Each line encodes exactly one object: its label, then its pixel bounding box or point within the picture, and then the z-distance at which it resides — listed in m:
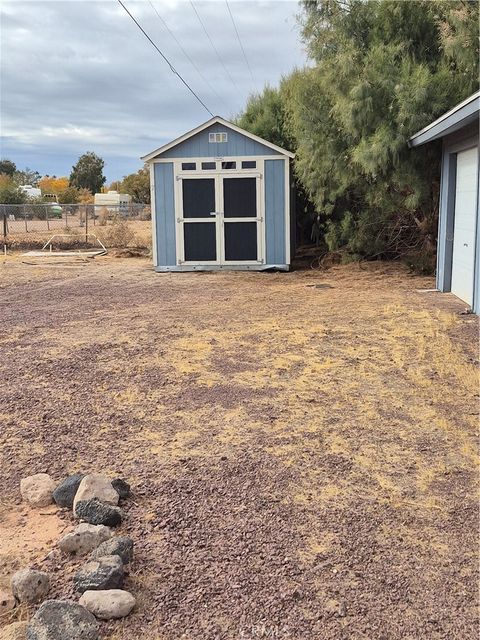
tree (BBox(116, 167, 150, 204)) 60.03
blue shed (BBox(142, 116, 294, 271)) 12.99
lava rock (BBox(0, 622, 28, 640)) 2.13
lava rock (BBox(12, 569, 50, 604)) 2.33
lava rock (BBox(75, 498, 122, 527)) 2.88
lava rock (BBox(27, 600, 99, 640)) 2.08
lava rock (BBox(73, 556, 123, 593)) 2.37
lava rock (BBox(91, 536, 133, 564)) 2.56
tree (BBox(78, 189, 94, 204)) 55.88
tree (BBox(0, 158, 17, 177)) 82.24
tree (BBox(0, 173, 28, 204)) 40.38
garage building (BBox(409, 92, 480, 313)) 7.84
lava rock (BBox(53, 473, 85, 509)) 3.12
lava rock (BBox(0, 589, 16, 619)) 2.29
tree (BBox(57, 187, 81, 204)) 53.53
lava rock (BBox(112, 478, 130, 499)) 3.13
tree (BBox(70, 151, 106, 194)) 76.75
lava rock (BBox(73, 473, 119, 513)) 3.02
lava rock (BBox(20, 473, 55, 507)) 3.14
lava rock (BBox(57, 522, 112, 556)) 2.68
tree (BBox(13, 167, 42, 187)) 77.46
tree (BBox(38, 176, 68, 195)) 73.99
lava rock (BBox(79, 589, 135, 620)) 2.25
